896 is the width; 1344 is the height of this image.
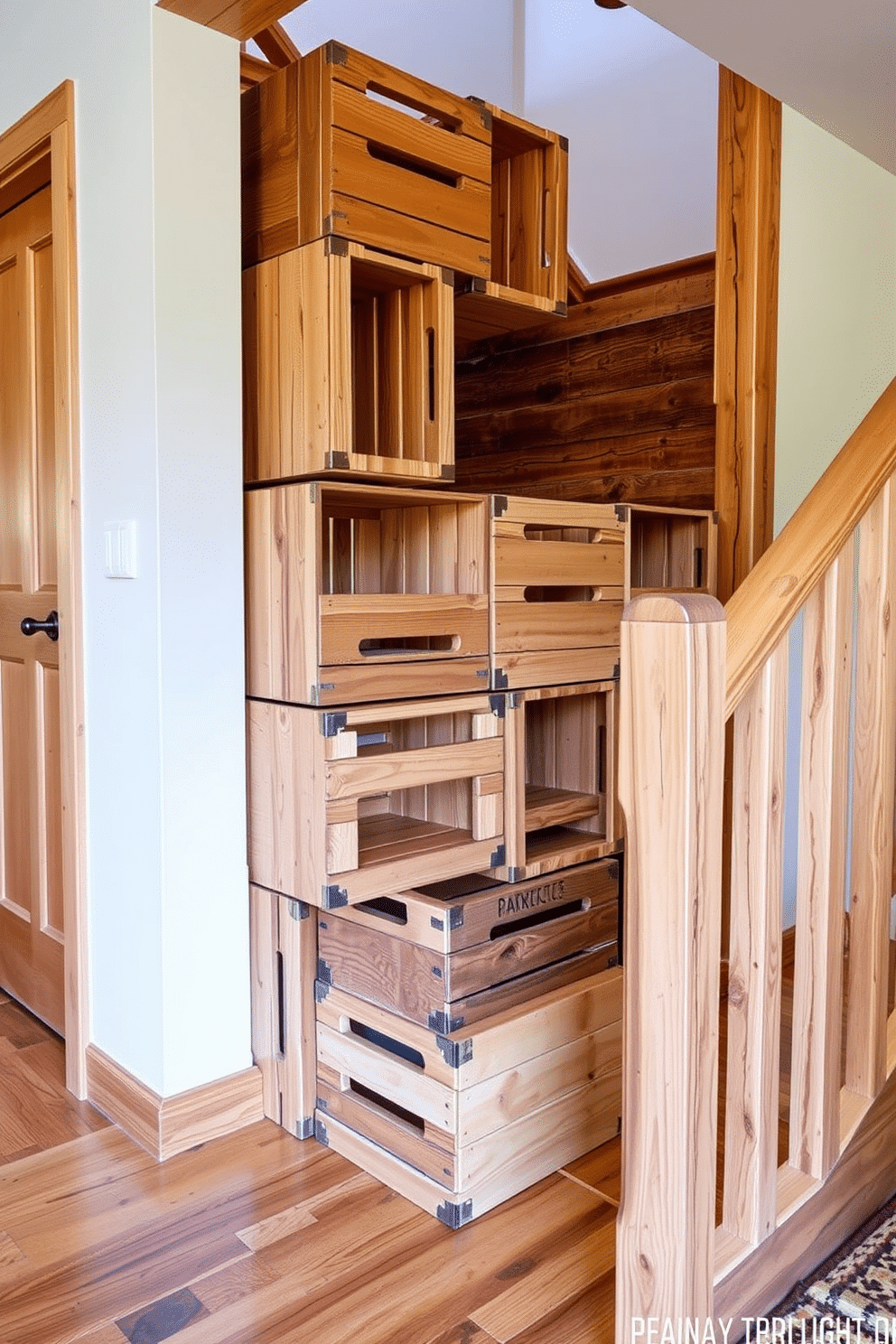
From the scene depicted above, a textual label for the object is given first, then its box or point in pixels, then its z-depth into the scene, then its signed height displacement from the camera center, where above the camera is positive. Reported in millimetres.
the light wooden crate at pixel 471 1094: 1735 -851
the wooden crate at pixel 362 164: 1826 +771
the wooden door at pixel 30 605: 2326 -22
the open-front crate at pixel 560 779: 2051 -396
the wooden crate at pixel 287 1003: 1975 -755
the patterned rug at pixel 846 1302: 1366 -919
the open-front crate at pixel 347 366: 1830 +418
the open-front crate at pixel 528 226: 2256 +794
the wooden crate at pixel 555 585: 2002 +3
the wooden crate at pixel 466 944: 1800 -620
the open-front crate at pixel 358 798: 1808 -364
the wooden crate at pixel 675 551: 2639 +111
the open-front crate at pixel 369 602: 1806 -12
